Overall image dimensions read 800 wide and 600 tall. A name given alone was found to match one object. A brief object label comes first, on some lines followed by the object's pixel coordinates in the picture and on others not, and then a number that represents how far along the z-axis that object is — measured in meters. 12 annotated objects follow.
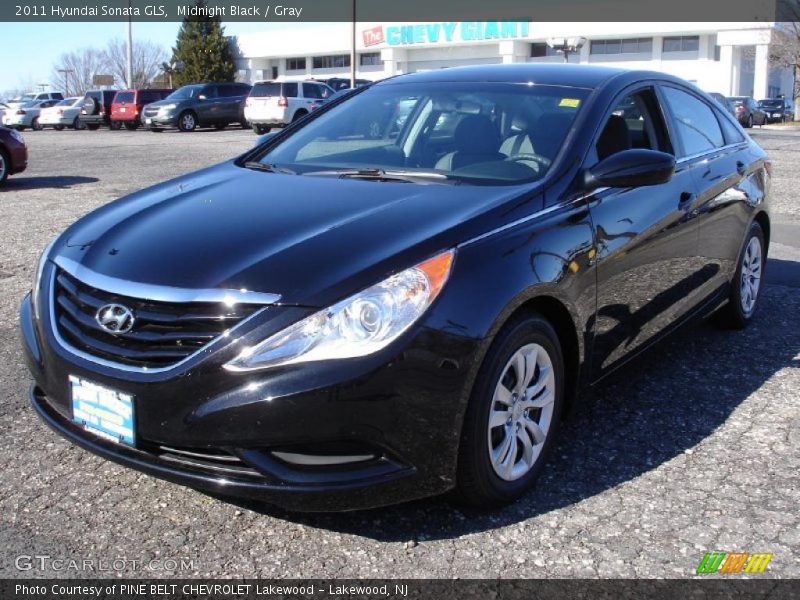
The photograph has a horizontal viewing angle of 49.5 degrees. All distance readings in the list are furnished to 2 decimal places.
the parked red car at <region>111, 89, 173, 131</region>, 32.88
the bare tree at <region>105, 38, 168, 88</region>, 80.36
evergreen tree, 59.84
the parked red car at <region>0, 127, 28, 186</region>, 12.74
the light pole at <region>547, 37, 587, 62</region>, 16.72
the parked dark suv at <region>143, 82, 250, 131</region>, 30.03
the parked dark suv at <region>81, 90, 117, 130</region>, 34.53
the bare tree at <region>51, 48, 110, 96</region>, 104.38
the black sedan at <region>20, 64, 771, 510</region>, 2.70
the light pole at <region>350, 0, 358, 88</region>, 33.50
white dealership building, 51.97
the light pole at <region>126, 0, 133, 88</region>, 46.38
